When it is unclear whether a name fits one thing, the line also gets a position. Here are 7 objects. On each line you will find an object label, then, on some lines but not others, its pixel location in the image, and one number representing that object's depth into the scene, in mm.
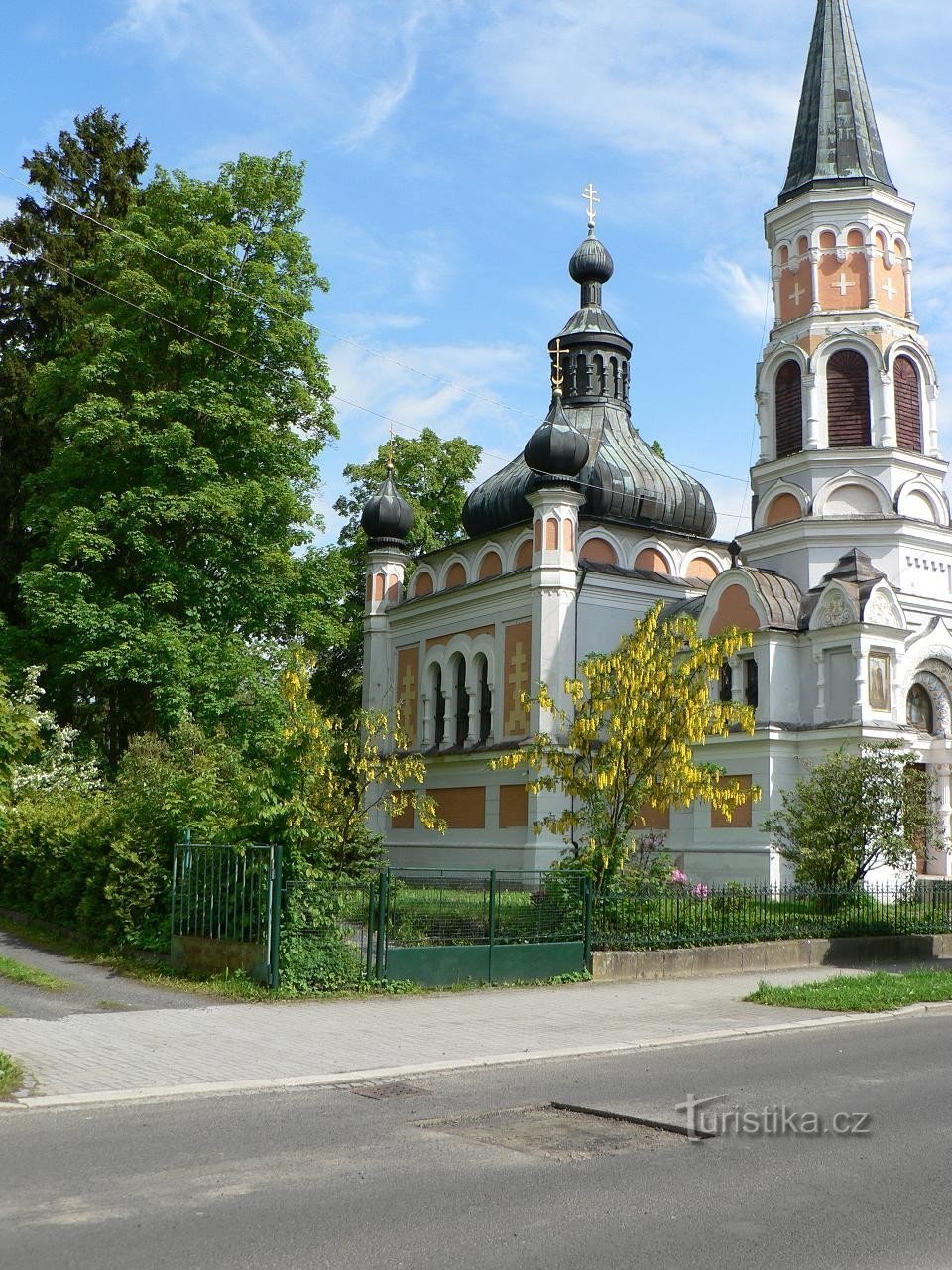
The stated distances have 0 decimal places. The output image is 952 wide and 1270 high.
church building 26438
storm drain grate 8906
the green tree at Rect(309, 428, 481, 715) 40531
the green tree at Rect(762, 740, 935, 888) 19000
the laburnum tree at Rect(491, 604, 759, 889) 17875
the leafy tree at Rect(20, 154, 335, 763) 26188
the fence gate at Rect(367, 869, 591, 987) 13852
